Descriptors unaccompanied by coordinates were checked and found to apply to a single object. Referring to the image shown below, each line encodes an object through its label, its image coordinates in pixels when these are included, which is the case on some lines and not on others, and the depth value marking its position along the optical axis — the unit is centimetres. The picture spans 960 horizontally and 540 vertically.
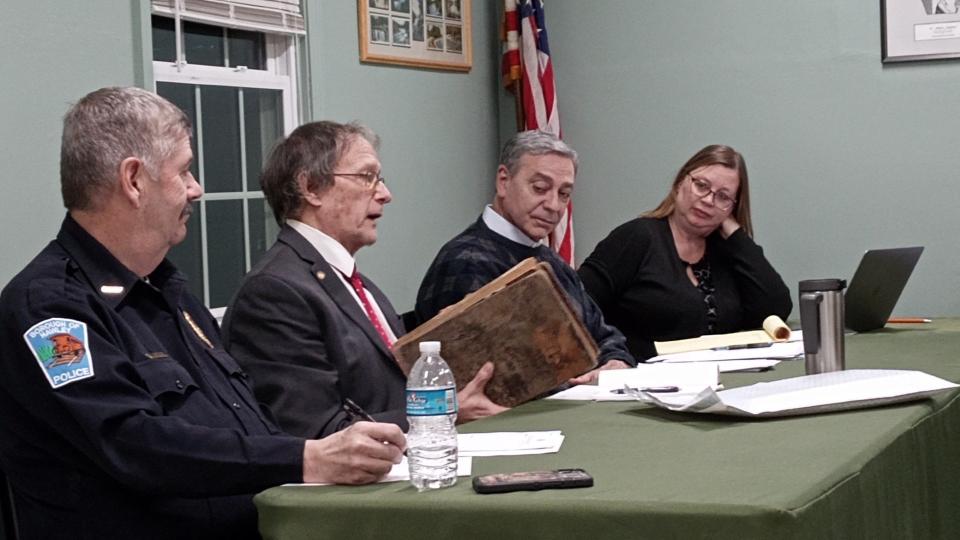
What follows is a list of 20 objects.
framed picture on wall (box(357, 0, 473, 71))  457
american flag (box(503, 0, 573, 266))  535
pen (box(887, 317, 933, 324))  420
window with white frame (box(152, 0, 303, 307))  380
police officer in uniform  184
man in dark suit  248
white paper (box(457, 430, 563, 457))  204
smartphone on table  172
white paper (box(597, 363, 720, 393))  273
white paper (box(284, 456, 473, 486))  188
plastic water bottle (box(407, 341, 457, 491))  179
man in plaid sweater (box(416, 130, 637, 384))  321
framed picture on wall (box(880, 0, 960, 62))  495
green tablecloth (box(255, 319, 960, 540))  160
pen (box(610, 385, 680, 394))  265
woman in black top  408
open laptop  379
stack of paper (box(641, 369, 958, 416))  224
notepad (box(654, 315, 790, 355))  347
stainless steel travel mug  278
